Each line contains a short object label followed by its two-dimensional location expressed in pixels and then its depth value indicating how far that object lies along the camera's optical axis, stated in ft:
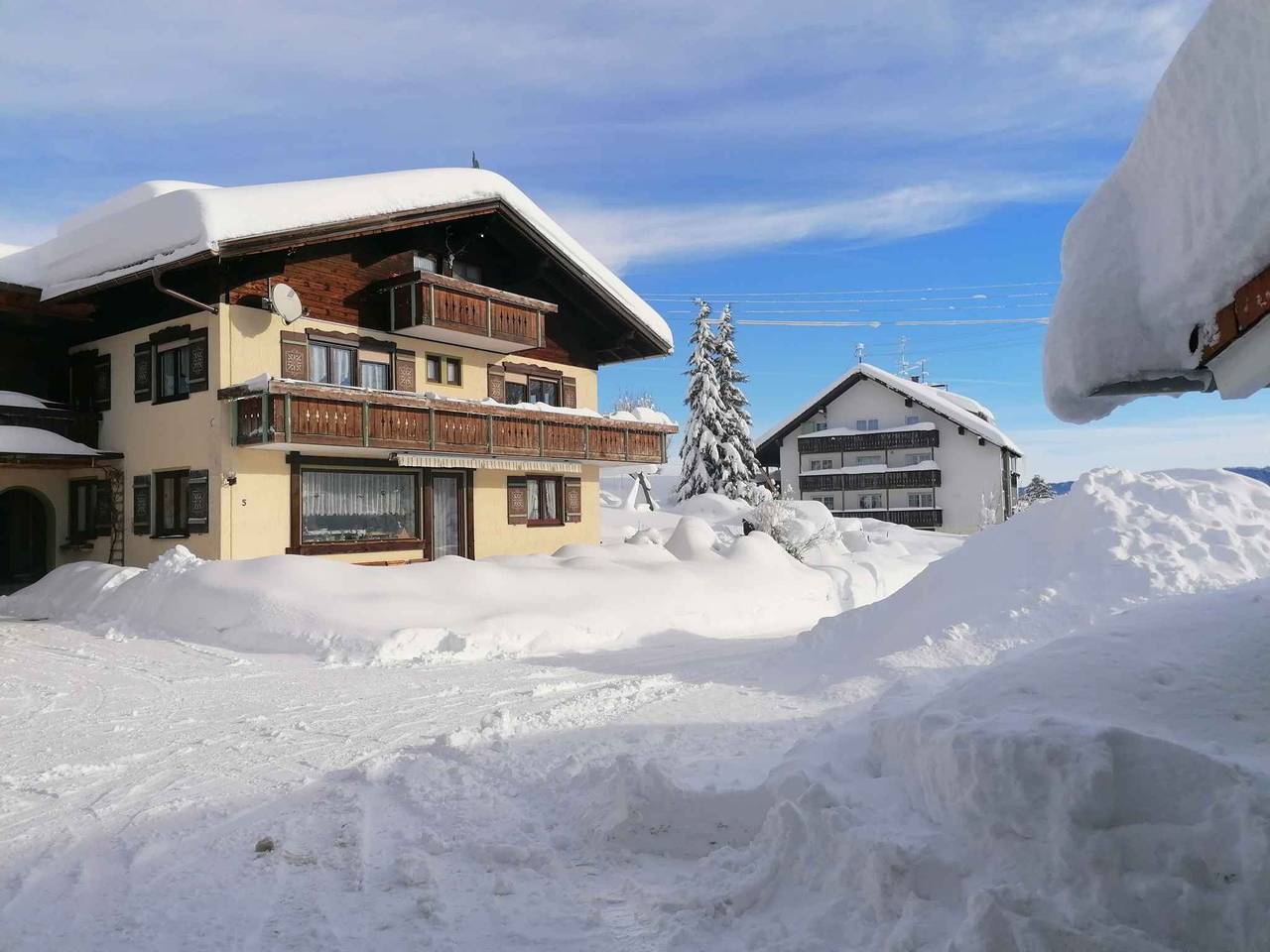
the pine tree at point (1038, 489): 213.66
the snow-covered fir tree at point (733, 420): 154.81
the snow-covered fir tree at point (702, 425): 154.51
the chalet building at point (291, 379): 57.52
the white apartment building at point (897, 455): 158.92
